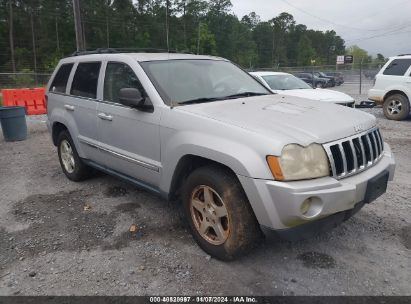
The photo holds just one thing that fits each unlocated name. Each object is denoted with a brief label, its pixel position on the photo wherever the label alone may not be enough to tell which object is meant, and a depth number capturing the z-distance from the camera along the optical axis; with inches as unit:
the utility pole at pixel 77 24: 586.9
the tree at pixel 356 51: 5347.4
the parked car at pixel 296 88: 353.7
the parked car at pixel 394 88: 420.2
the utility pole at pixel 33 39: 1929.1
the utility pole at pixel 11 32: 1813.5
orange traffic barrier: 531.5
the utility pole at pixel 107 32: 2135.8
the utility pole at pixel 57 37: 2030.0
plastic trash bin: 339.4
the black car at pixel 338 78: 1239.9
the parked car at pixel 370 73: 1085.8
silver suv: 108.8
